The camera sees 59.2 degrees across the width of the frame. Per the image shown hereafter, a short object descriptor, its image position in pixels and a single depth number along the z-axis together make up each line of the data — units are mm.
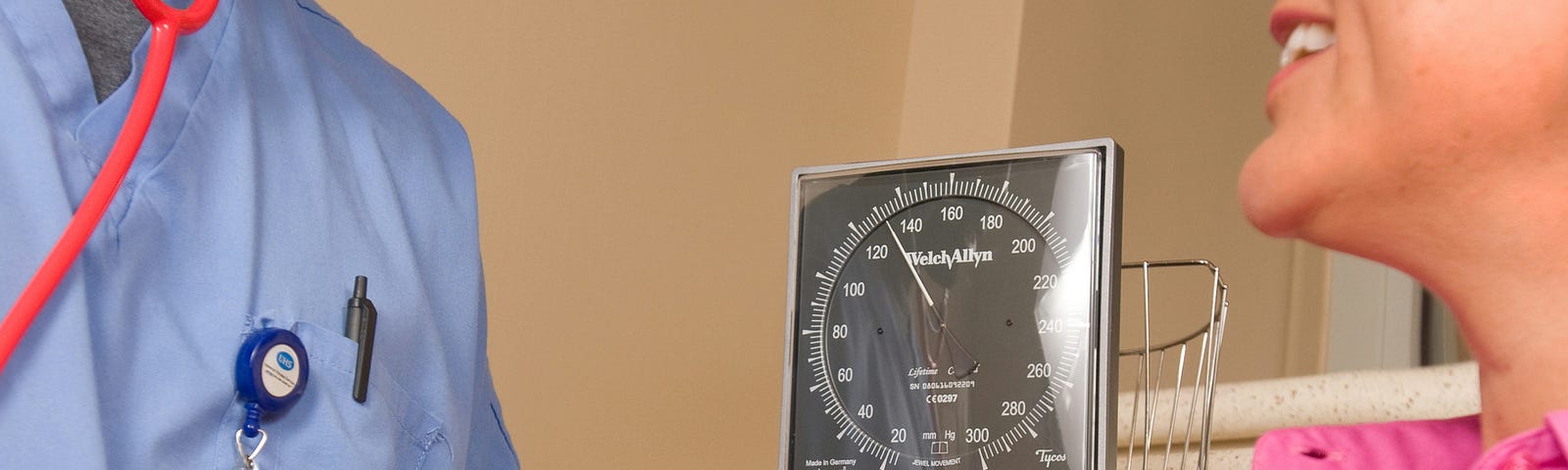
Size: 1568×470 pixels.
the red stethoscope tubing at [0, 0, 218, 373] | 594
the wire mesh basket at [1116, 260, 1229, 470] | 946
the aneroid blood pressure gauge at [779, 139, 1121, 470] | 922
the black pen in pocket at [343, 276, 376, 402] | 835
